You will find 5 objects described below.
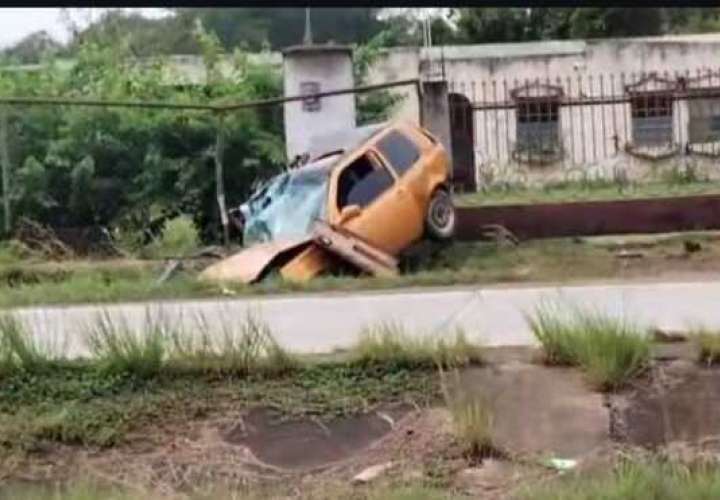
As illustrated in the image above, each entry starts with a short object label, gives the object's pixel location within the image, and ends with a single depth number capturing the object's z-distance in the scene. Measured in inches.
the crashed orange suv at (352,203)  533.3
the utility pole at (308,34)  723.4
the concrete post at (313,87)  709.3
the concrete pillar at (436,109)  685.9
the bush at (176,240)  641.0
